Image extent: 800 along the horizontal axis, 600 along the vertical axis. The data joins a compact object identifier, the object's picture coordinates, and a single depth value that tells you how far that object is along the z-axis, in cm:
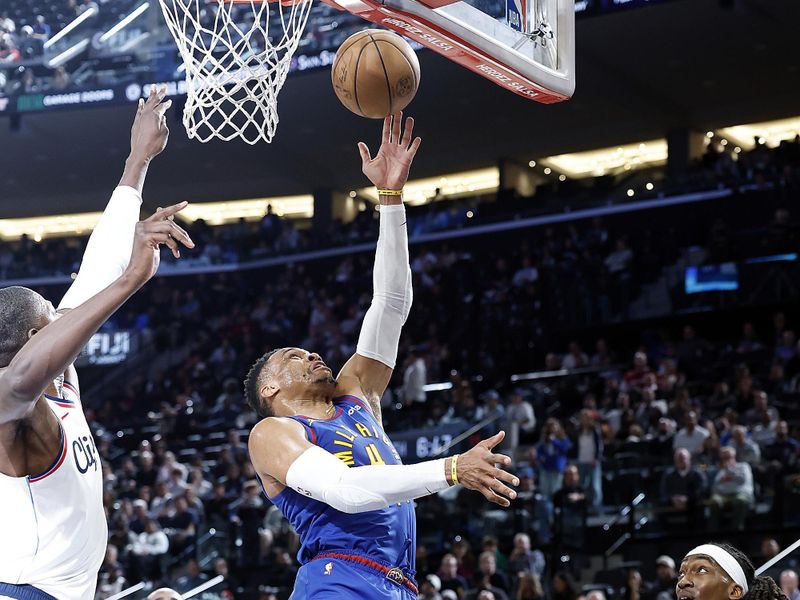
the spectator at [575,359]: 1597
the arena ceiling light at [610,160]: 2095
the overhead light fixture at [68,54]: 1953
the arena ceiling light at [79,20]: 1927
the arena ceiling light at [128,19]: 1917
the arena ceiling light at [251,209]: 2479
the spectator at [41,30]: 1966
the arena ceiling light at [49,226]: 2533
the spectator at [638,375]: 1391
